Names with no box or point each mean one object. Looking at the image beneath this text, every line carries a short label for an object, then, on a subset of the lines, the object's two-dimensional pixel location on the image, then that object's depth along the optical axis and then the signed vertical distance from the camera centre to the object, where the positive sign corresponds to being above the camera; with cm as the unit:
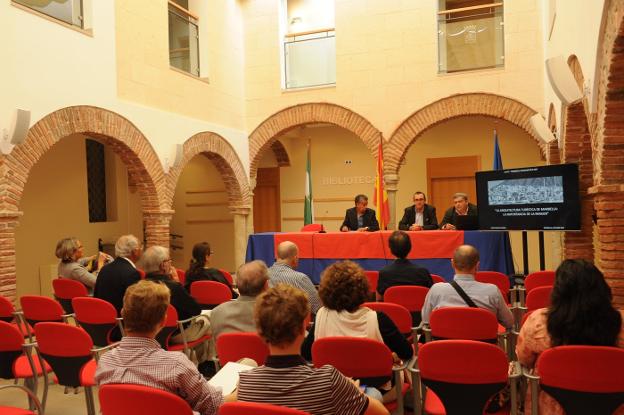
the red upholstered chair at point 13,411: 259 -90
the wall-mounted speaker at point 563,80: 556 +129
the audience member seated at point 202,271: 546 -55
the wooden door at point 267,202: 1327 +31
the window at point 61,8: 663 +270
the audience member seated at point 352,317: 285 -56
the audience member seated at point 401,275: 467 -56
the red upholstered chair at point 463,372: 249 -77
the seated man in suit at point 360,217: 827 -9
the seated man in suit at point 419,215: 800 -8
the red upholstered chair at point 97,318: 420 -77
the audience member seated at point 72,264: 556 -45
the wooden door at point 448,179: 1154 +64
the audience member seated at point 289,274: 432 -48
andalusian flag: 973 +22
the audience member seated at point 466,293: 353 -56
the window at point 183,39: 925 +309
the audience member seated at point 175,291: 439 -60
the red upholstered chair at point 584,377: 223 -73
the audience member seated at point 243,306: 342 -57
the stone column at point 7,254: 610 -35
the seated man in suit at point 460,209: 728 -2
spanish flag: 867 +11
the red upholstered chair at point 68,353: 327 -82
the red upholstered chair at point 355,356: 266 -71
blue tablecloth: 669 -66
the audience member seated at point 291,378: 188 -57
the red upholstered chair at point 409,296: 431 -68
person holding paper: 220 -59
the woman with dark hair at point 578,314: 237 -48
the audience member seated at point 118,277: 450 -48
